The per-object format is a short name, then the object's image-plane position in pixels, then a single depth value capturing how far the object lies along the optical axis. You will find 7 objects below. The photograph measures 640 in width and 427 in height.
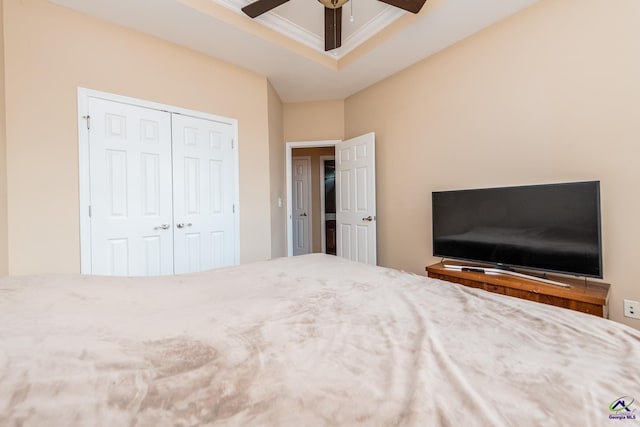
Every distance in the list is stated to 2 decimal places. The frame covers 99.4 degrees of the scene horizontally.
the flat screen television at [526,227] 1.80
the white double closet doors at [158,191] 2.30
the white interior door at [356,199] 3.44
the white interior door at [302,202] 5.65
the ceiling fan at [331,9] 2.06
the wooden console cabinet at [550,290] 1.68
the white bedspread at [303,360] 0.47
